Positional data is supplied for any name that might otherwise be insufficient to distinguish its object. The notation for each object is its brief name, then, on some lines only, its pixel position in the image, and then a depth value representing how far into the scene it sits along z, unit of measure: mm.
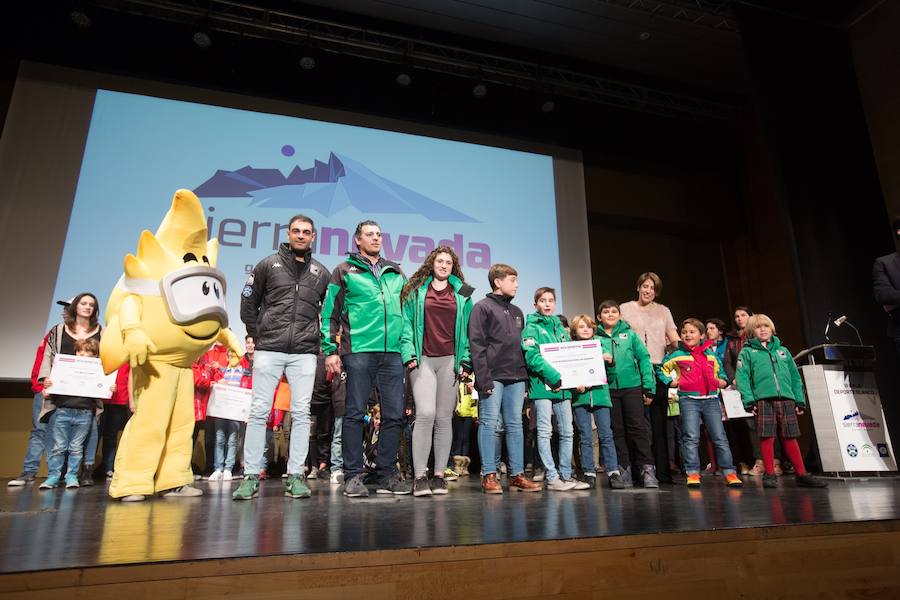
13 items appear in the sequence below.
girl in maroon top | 3439
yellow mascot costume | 3088
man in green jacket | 3301
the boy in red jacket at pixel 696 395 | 4242
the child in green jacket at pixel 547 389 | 3771
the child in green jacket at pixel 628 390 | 4016
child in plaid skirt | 4219
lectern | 4539
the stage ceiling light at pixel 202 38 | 6410
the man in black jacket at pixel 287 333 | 3283
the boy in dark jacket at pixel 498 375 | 3598
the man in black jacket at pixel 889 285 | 4055
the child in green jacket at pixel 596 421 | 4043
